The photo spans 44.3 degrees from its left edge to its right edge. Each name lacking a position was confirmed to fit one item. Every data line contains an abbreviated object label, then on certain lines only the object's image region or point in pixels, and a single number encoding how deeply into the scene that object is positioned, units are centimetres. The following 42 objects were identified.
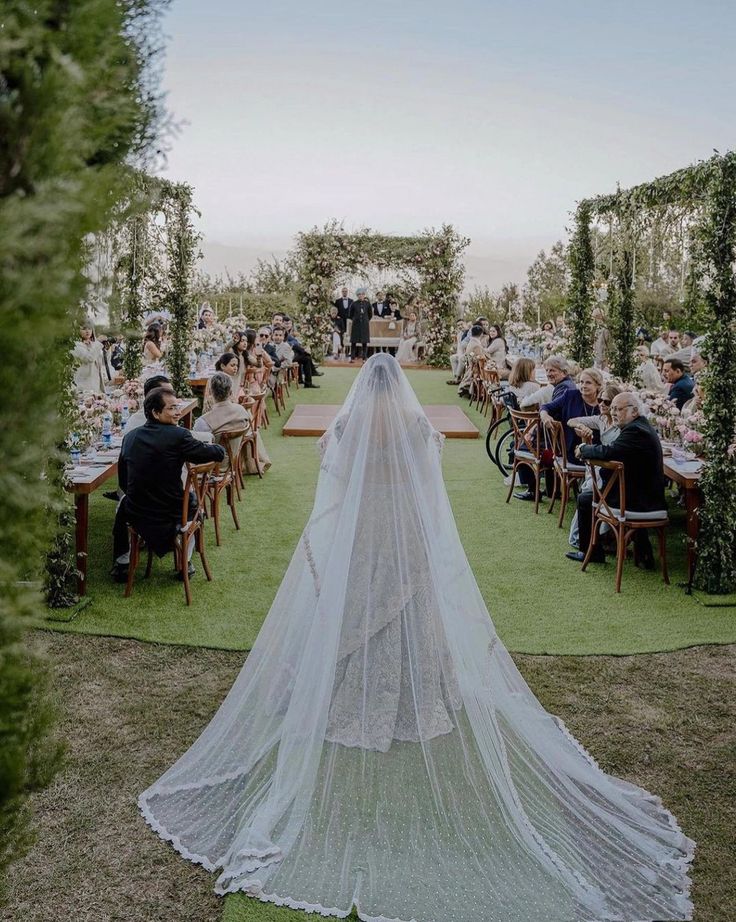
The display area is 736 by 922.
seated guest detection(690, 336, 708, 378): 865
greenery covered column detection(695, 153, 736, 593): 585
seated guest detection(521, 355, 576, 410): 768
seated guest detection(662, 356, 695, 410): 830
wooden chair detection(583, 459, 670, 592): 605
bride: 297
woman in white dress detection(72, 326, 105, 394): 986
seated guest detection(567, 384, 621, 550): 665
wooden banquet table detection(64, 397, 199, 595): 562
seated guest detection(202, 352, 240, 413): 889
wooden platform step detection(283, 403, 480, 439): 1198
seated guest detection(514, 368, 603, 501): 740
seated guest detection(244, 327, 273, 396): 1055
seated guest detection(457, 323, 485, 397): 1518
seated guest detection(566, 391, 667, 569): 596
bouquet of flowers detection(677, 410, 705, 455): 615
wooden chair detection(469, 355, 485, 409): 1423
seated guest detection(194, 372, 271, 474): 752
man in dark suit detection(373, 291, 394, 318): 2162
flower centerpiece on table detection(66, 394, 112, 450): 633
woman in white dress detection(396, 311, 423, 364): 2130
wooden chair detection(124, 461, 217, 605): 571
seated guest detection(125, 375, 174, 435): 638
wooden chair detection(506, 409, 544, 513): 817
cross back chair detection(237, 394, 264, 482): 884
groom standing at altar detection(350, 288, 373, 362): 2020
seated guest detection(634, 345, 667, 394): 1076
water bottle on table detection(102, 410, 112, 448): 695
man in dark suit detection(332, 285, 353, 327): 2077
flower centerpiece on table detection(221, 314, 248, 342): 1504
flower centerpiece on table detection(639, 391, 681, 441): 702
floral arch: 1978
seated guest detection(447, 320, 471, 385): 1675
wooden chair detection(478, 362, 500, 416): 1279
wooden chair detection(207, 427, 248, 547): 689
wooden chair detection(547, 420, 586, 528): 751
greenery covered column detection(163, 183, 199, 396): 1027
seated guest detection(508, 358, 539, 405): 888
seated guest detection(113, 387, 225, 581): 566
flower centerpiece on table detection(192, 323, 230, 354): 1264
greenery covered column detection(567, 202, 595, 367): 1099
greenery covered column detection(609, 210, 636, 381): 1004
